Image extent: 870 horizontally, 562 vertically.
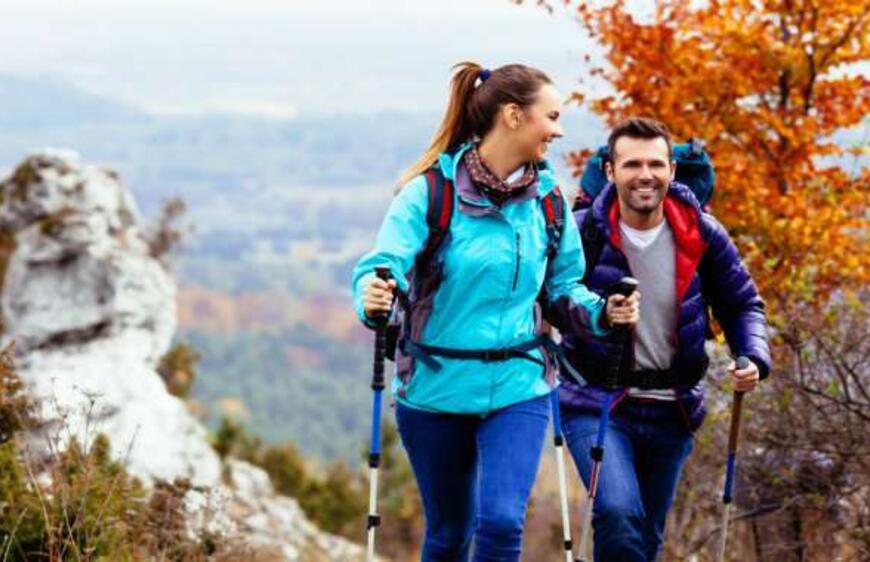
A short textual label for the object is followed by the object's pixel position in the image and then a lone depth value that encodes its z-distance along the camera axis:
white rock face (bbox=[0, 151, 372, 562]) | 22.44
